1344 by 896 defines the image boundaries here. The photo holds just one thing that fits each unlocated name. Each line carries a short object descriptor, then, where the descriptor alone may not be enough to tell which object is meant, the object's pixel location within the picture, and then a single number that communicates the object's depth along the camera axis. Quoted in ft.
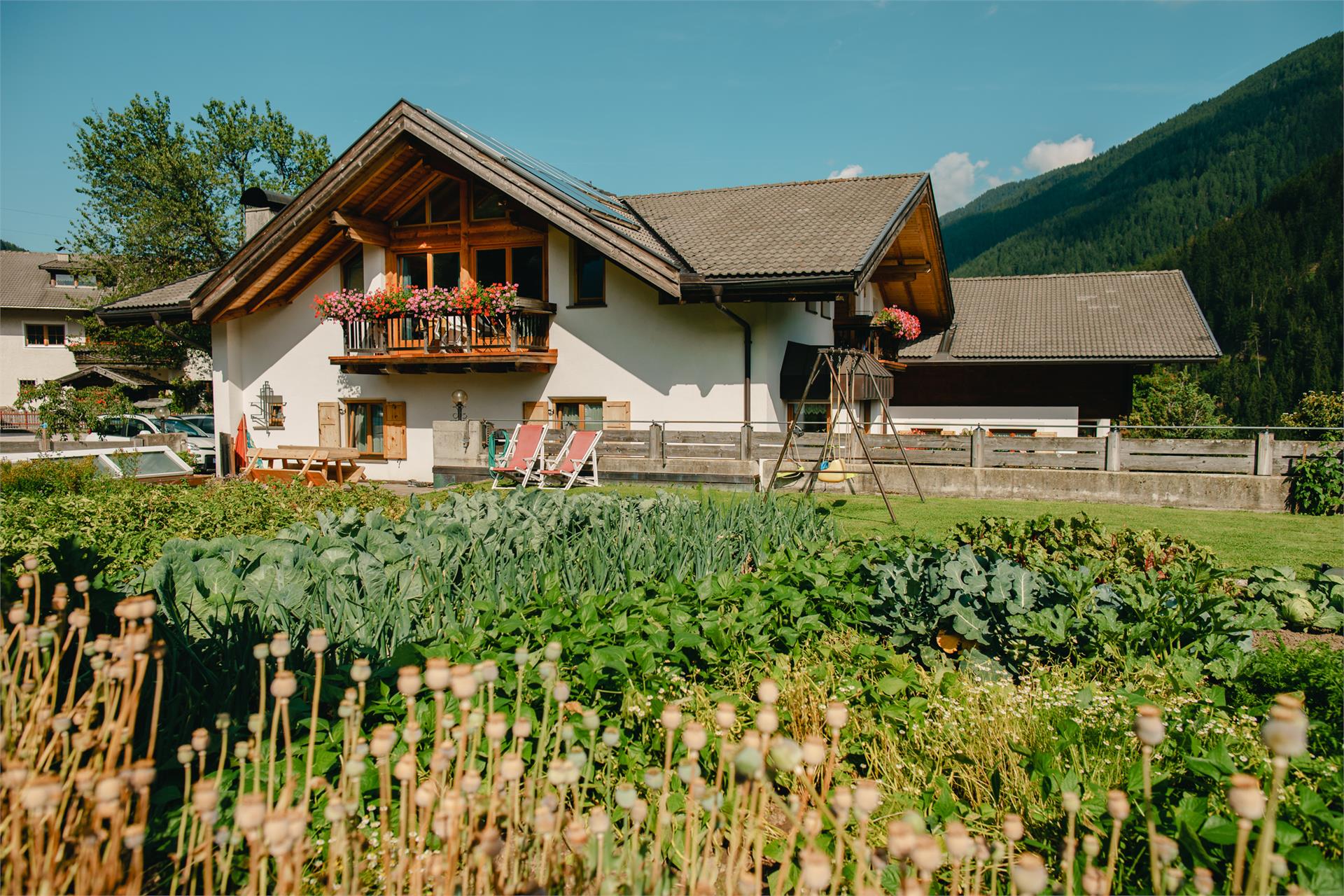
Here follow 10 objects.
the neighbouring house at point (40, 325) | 161.17
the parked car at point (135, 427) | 92.49
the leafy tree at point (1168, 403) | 82.94
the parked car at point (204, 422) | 98.17
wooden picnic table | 51.47
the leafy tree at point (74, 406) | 90.43
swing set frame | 37.82
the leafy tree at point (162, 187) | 139.44
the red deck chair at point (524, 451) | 51.24
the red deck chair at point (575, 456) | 50.16
